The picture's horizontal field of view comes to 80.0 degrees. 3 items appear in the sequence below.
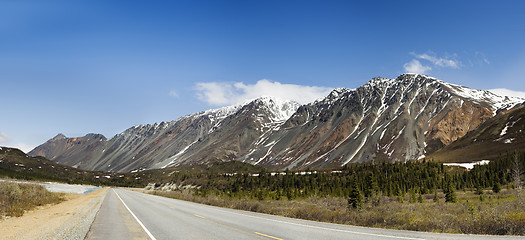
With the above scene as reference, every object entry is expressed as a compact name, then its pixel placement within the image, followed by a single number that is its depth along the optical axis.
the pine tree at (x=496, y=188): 74.94
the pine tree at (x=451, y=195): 59.41
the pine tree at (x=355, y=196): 37.92
